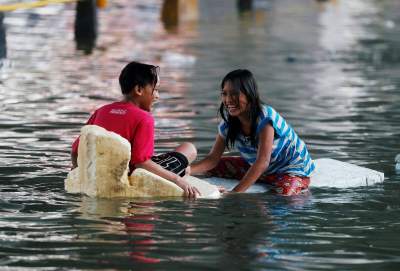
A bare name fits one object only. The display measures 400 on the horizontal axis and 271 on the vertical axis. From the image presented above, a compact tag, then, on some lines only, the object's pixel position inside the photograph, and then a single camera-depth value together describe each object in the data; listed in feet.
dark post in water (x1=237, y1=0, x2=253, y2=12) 100.01
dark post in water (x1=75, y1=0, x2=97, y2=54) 67.62
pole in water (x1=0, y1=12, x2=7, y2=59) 50.03
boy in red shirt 24.36
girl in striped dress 25.44
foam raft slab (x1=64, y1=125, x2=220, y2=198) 24.14
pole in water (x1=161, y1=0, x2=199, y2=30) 84.38
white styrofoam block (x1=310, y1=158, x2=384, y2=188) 27.20
